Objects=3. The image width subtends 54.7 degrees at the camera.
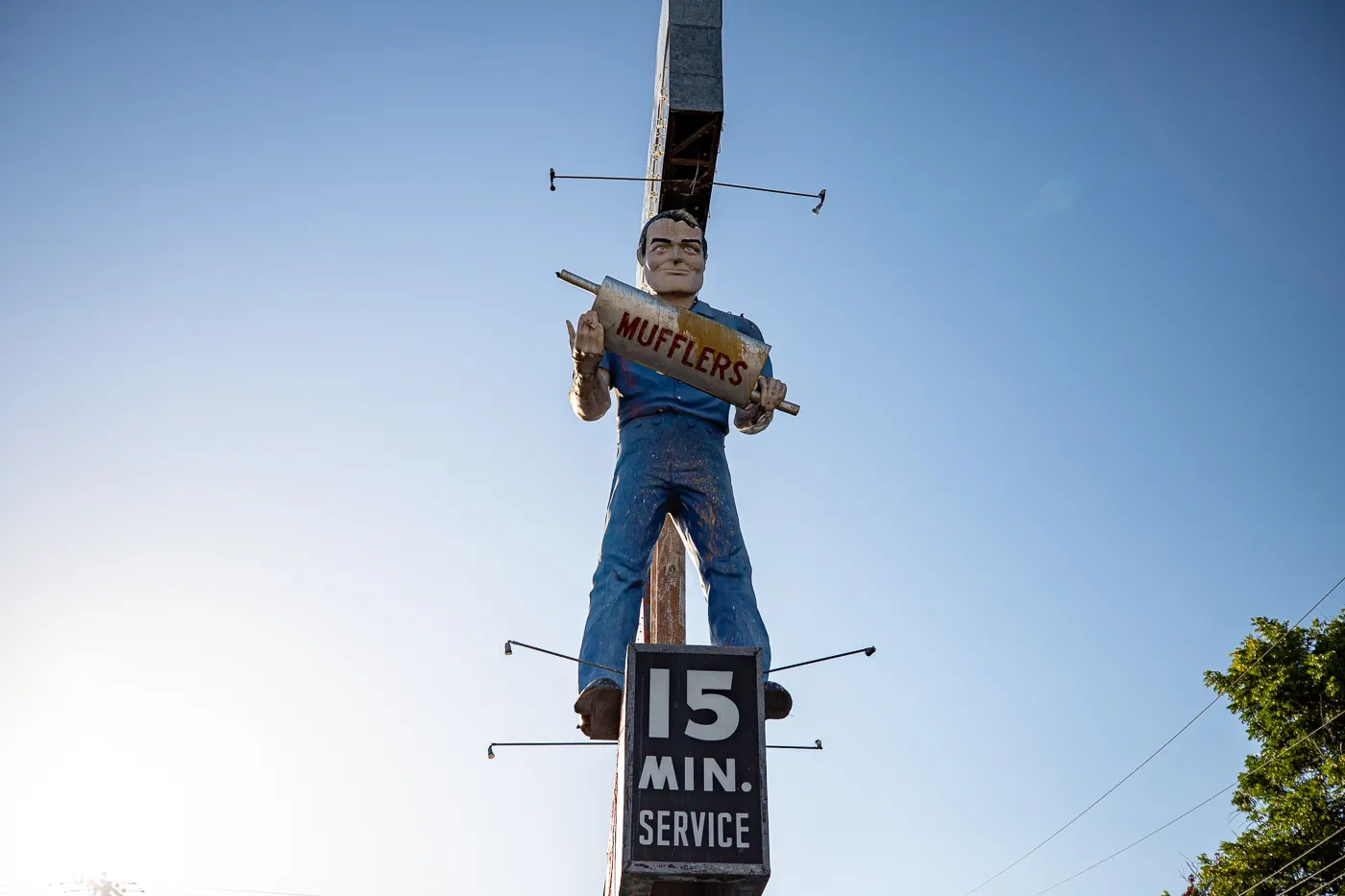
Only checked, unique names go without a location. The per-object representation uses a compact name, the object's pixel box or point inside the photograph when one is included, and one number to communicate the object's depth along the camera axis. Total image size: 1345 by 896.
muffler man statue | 6.91
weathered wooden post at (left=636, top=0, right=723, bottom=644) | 9.62
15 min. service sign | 5.50
